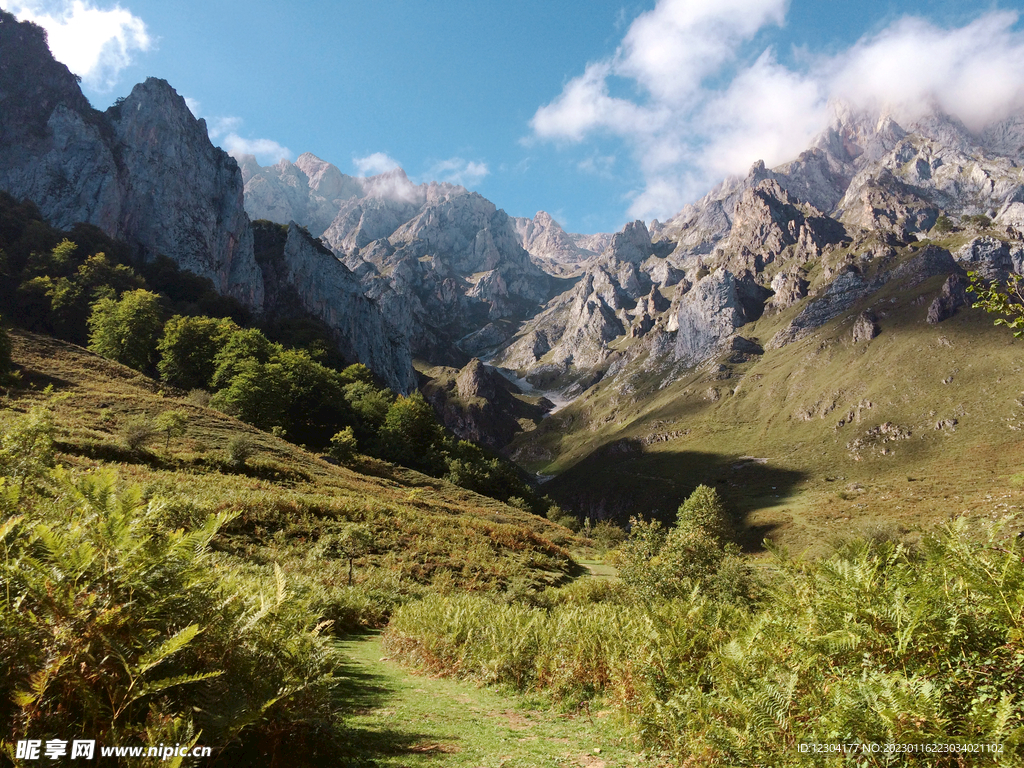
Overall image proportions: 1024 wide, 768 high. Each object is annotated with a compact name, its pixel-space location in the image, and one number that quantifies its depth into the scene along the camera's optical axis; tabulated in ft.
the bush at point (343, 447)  168.66
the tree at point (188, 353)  208.44
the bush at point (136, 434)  93.66
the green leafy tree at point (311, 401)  208.13
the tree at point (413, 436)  220.23
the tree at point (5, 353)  128.98
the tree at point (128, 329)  203.31
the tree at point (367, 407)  228.02
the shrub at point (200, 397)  169.58
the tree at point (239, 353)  204.74
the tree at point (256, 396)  180.45
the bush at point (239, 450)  104.75
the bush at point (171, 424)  109.50
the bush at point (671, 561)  57.62
